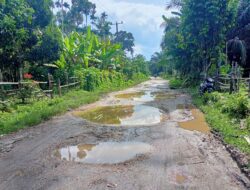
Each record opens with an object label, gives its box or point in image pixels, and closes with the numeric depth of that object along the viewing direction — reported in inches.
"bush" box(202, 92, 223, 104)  302.2
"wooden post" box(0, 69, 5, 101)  286.6
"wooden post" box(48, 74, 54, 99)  372.8
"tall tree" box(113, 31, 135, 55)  1921.8
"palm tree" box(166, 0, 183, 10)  610.0
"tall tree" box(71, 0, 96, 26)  1291.6
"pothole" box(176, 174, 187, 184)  110.0
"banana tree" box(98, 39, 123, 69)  623.5
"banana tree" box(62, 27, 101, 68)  494.8
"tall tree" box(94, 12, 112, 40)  1279.8
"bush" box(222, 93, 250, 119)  218.4
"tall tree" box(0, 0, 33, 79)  327.3
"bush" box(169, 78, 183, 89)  663.2
